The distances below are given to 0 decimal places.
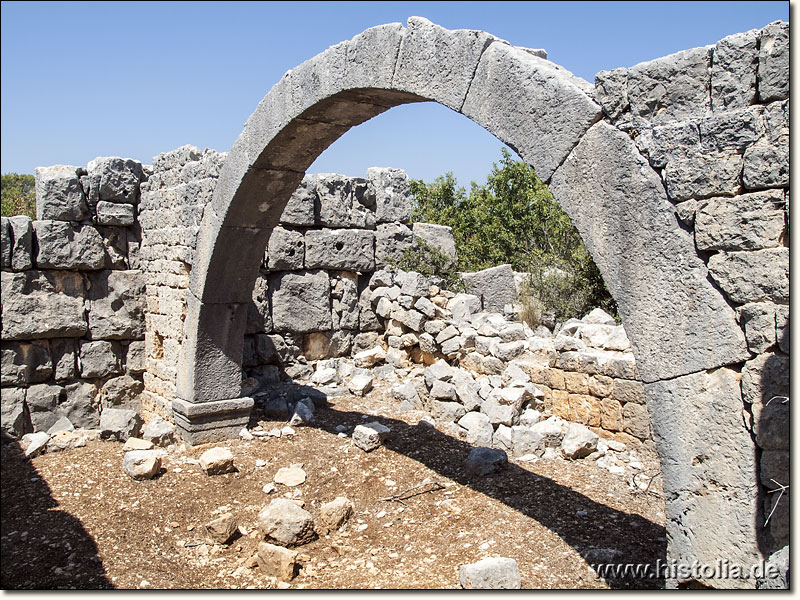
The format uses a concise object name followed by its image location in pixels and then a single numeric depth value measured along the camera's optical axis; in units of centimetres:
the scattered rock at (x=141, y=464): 539
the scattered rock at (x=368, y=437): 586
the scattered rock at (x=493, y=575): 336
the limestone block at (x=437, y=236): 919
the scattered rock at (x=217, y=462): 548
